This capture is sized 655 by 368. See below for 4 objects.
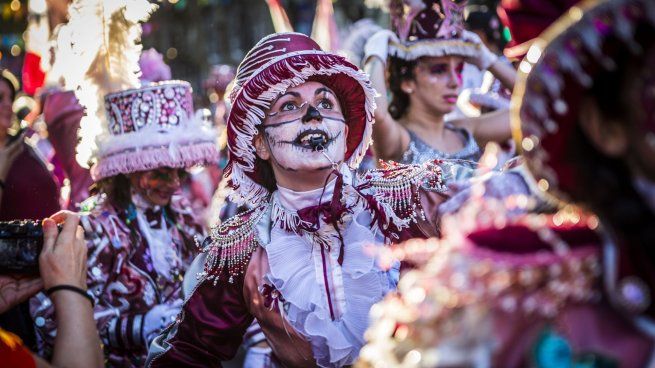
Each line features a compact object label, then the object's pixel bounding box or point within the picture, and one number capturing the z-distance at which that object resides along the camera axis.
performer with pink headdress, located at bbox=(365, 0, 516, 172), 5.49
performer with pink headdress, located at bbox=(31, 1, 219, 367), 4.84
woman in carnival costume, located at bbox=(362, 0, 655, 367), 1.63
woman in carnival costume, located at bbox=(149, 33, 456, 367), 3.49
